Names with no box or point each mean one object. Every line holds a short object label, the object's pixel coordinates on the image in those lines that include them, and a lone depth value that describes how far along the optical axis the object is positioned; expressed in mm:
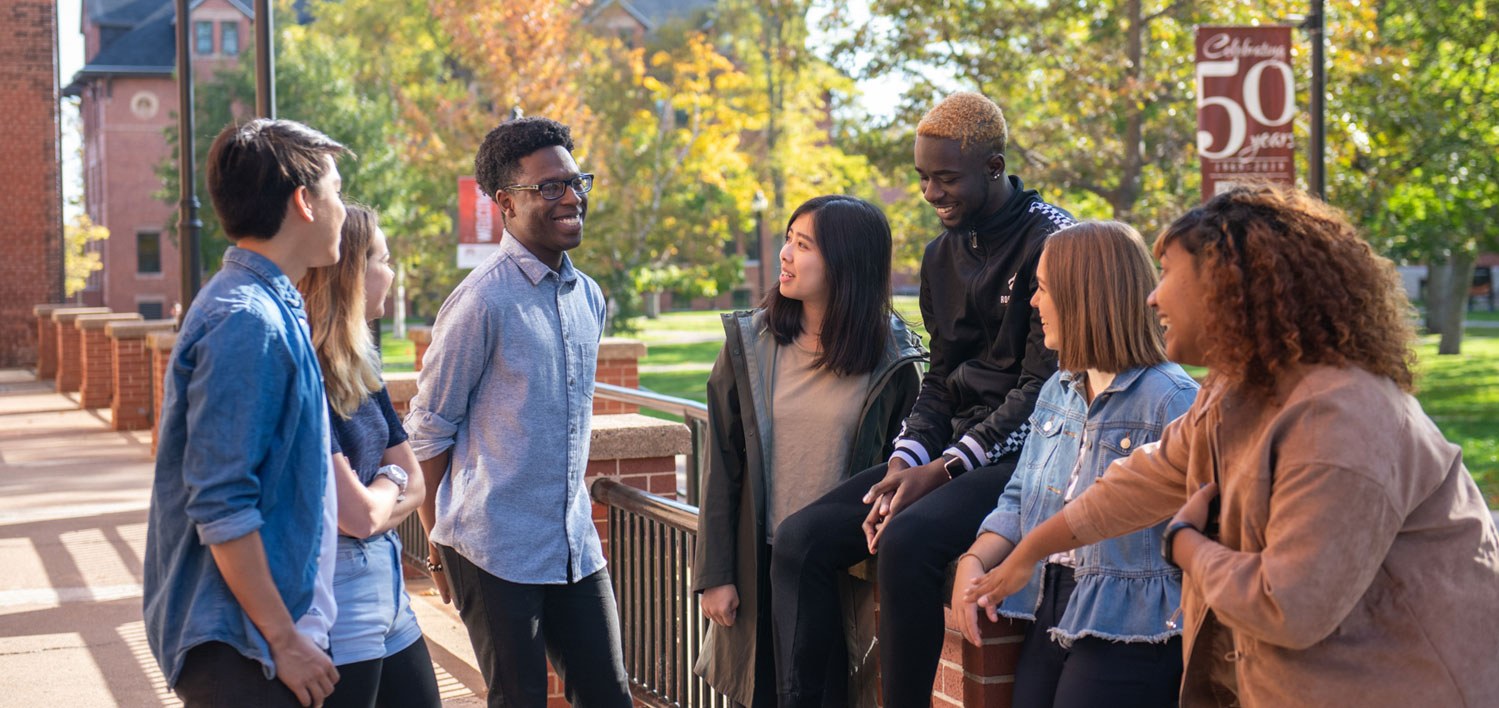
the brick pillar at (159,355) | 15320
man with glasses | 3984
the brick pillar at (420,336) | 12812
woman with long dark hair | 3926
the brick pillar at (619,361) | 12133
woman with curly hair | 2242
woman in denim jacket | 3105
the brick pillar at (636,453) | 5734
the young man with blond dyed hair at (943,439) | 3369
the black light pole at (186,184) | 13008
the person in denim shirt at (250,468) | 2578
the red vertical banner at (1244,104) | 10180
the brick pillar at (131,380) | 18078
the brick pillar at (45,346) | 27953
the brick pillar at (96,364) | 21031
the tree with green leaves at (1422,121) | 17234
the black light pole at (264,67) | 10523
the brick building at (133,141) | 56125
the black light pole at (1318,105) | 11531
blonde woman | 3229
